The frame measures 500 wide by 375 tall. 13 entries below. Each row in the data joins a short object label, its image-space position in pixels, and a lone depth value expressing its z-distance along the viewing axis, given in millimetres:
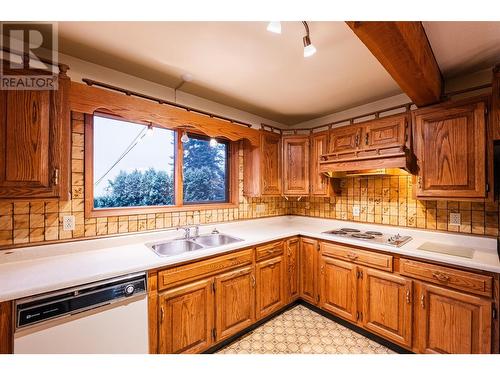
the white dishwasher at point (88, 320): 1069
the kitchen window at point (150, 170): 1816
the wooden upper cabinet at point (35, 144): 1192
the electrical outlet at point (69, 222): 1600
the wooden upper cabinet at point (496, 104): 1459
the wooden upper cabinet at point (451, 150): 1576
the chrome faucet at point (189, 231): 2143
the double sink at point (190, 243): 1961
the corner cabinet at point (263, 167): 2625
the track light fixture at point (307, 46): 1233
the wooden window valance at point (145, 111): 1466
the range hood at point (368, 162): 1825
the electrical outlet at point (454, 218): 1910
